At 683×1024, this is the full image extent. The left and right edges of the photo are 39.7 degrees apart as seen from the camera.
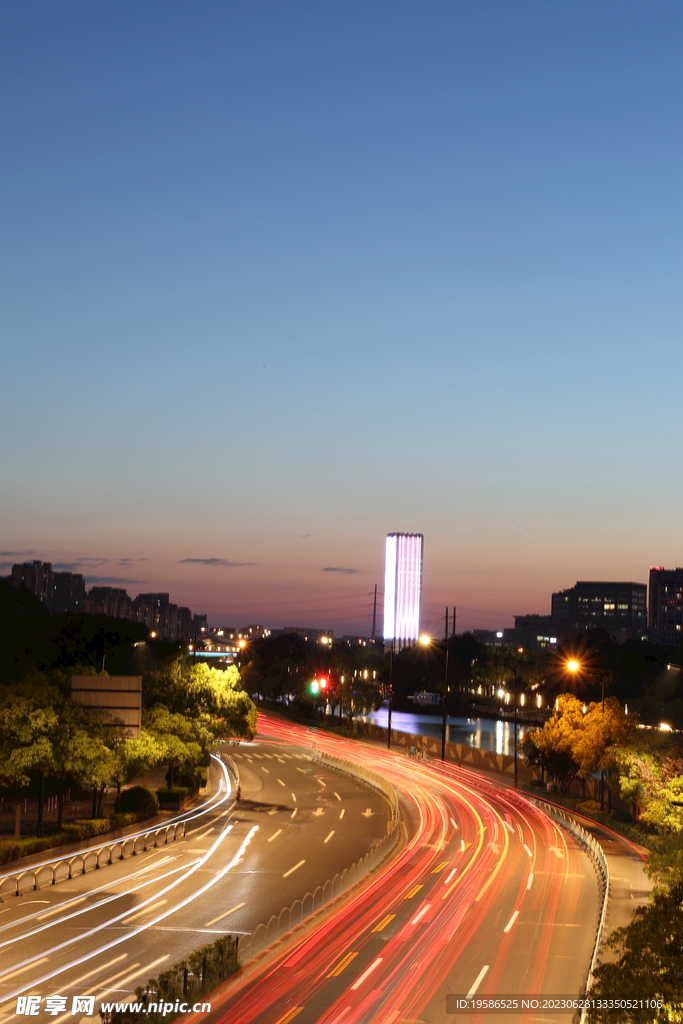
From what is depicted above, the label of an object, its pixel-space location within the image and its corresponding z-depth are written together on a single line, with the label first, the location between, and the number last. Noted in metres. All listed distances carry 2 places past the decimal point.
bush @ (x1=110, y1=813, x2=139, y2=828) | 48.00
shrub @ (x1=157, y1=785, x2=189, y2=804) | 58.66
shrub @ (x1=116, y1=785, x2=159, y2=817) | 52.67
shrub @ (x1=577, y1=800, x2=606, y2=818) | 58.22
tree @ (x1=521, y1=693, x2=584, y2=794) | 63.41
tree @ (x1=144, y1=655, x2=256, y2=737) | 59.31
